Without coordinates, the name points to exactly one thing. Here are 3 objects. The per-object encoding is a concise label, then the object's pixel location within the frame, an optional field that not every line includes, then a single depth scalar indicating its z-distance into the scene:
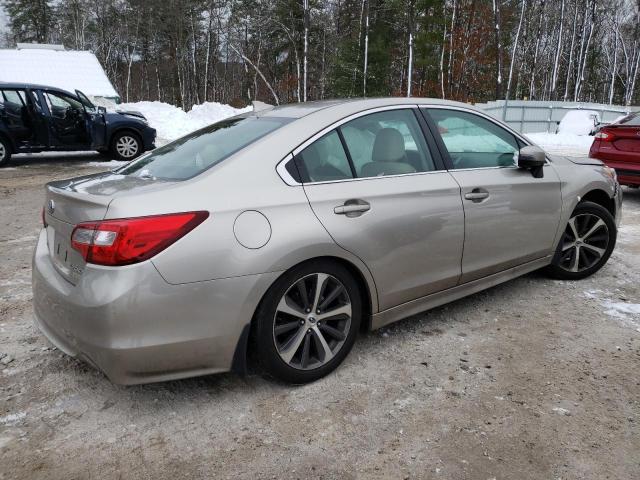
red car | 7.60
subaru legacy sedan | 2.32
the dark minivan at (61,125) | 11.04
